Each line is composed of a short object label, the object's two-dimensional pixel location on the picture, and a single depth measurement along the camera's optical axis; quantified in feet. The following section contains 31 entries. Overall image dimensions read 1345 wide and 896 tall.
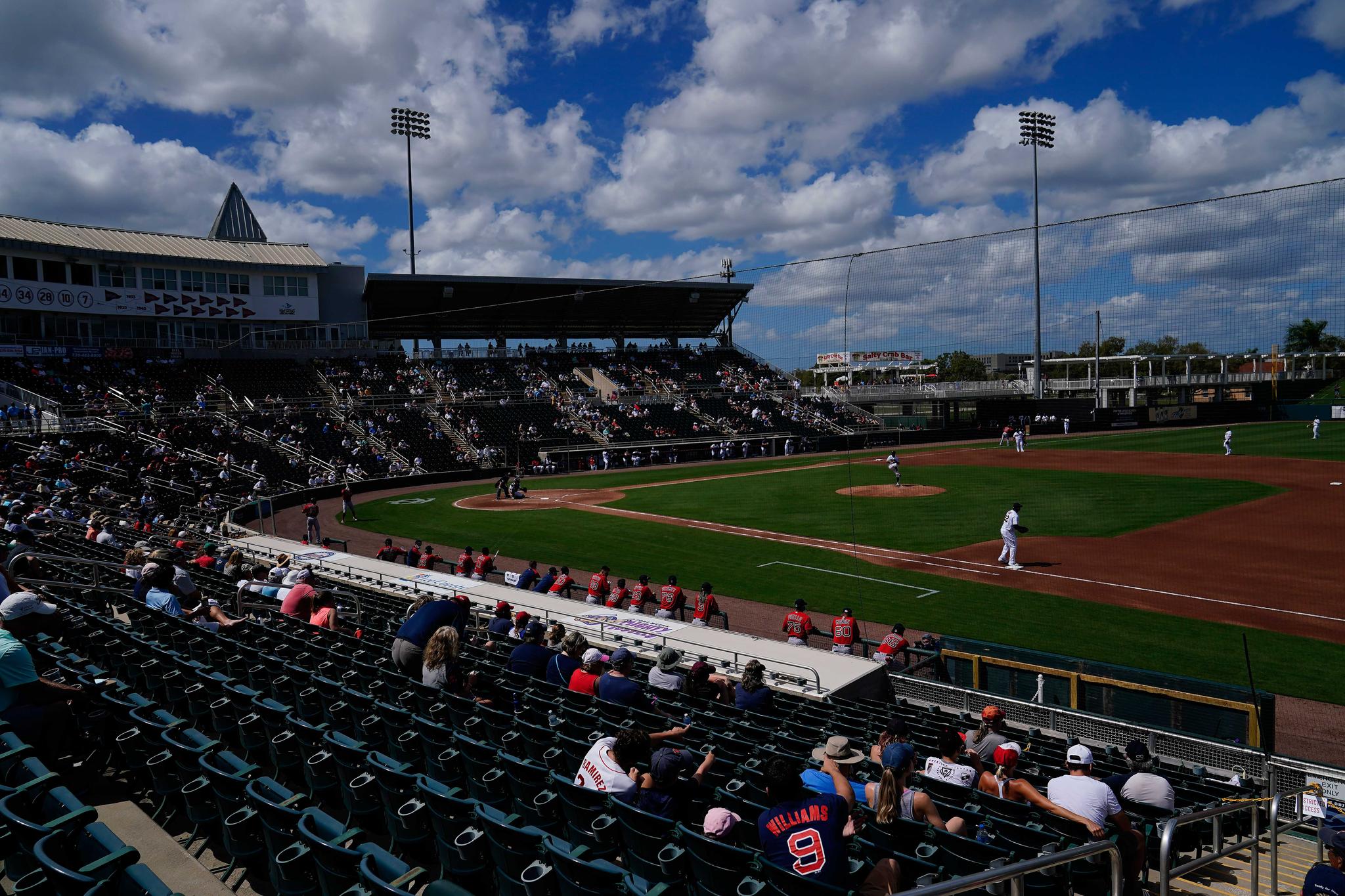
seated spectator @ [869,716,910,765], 21.36
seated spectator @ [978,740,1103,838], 20.58
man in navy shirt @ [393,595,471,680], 26.68
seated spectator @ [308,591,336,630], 35.45
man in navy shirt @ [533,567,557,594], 57.57
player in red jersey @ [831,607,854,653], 45.01
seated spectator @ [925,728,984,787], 22.33
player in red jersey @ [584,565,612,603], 58.18
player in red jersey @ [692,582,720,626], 52.42
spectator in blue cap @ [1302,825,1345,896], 17.57
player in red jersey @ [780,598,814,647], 46.65
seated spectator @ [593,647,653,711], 25.25
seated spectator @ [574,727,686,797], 18.10
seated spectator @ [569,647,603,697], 27.37
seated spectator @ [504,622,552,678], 29.45
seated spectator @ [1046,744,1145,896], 19.98
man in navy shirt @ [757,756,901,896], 14.44
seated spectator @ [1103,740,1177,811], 23.66
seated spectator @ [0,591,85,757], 19.01
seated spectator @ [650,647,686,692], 32.12
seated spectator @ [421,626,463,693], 25.40
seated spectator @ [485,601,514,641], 38.19
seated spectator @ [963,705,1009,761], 26.07
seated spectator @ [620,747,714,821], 18.01
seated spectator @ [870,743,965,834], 17.78
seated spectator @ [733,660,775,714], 28.66
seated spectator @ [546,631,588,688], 29.50
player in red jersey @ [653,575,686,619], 52.70
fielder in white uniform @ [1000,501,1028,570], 72.54
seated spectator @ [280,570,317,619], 36.45
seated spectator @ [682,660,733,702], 32.14
